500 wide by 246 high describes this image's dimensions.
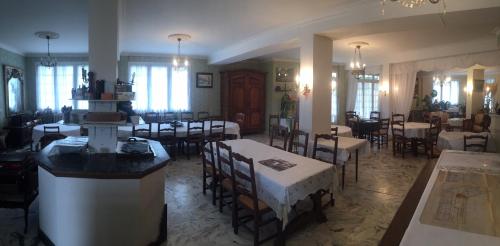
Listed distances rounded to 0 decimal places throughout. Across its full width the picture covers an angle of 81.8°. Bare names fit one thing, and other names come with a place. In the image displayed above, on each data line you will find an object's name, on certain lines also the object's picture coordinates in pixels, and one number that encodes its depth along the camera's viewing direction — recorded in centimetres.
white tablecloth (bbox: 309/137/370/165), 413
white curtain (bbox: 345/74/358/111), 1017
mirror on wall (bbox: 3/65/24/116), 692
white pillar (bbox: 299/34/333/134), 464
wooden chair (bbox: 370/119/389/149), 729
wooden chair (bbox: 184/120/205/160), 597
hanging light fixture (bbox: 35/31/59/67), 556
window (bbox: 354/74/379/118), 1022
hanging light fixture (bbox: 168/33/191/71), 569
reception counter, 226
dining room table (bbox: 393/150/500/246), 125
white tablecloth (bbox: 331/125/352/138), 559
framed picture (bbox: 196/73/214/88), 890
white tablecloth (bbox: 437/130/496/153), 506
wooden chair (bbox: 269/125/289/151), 417
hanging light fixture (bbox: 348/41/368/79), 649
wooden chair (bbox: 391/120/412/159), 626
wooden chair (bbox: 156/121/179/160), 580
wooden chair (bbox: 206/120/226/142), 609
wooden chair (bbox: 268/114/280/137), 834
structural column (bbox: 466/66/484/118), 845
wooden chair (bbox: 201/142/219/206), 352
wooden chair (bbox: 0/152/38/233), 278
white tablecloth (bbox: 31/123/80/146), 533
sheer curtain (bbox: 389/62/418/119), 817
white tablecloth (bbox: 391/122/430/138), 630
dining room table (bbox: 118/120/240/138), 573
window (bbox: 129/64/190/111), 838
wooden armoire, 887
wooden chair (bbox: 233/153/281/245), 257
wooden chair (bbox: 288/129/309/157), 403
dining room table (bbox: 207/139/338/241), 246
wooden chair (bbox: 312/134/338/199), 350
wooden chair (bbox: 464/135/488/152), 473
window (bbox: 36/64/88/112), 802
